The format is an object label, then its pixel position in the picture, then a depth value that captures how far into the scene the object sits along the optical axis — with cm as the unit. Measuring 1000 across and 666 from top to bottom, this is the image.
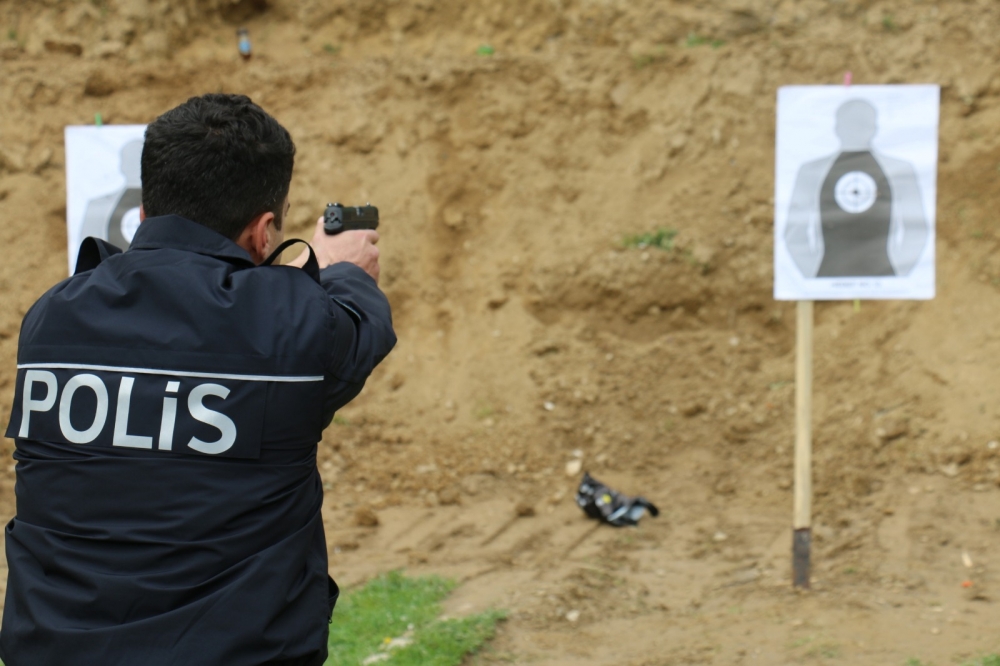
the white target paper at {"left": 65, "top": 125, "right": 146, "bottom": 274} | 612
